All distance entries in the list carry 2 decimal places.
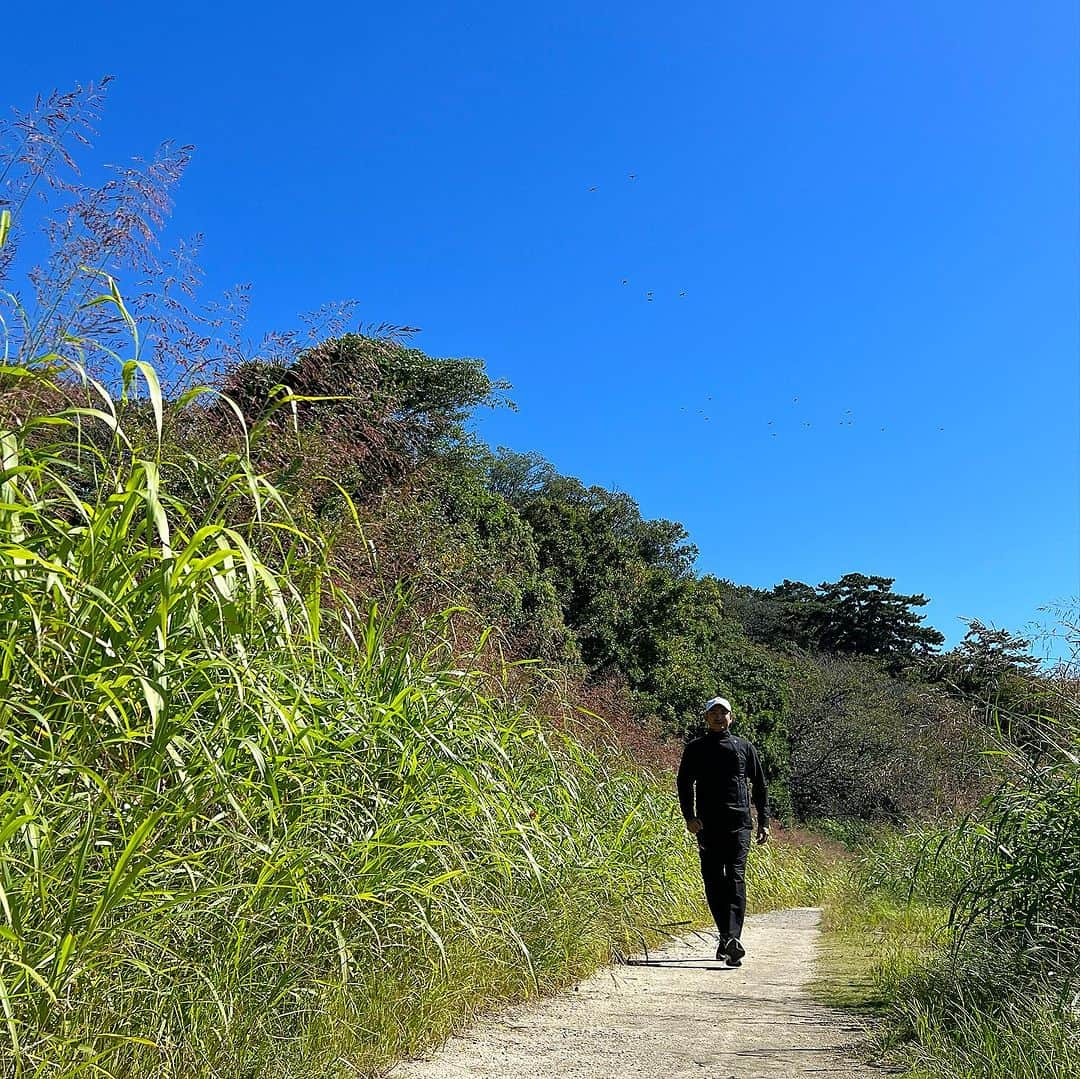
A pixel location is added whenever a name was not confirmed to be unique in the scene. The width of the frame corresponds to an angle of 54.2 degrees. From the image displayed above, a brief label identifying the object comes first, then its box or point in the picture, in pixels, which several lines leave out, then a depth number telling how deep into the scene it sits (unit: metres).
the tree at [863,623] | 45.28
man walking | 6.62
